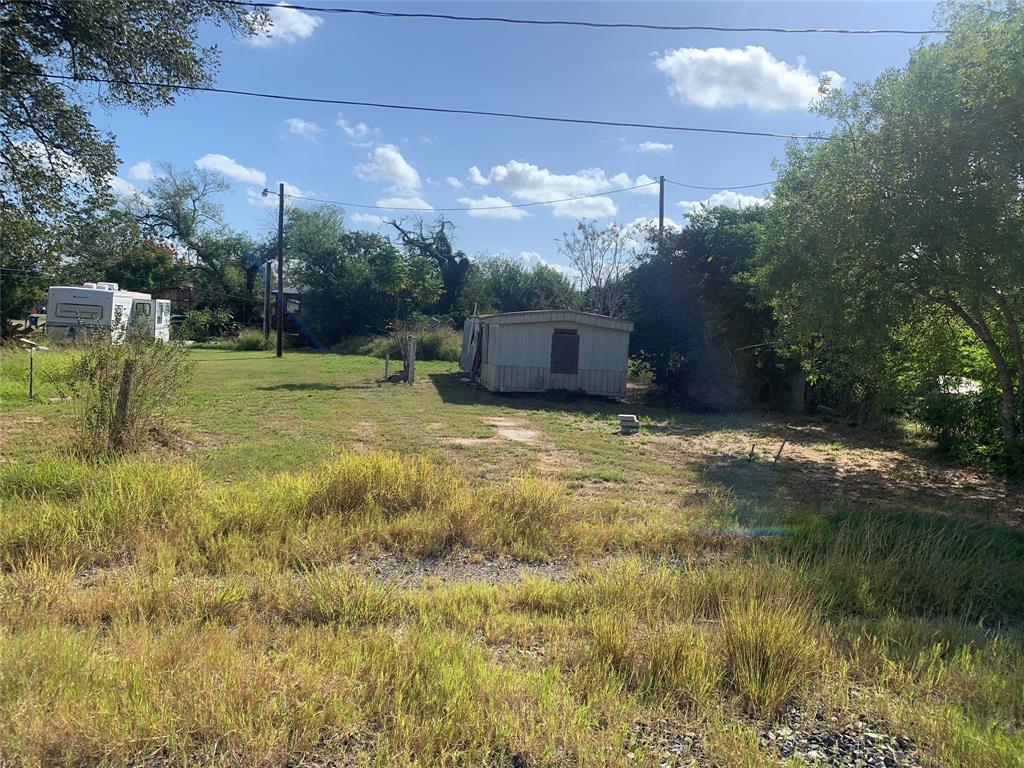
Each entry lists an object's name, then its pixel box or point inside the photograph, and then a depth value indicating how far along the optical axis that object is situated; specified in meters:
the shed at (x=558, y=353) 15.86
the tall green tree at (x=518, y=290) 37.12
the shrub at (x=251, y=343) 31.02
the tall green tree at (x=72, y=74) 6.95
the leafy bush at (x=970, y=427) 9.62
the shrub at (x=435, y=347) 27.22
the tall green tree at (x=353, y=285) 31.53
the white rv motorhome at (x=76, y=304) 21.86
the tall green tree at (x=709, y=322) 15.81
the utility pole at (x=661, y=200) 21.05
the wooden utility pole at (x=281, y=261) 25.75
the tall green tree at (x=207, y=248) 40.56
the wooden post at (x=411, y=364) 17.39
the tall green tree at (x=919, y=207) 6.27
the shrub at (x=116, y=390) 6.49
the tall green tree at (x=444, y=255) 38.69
